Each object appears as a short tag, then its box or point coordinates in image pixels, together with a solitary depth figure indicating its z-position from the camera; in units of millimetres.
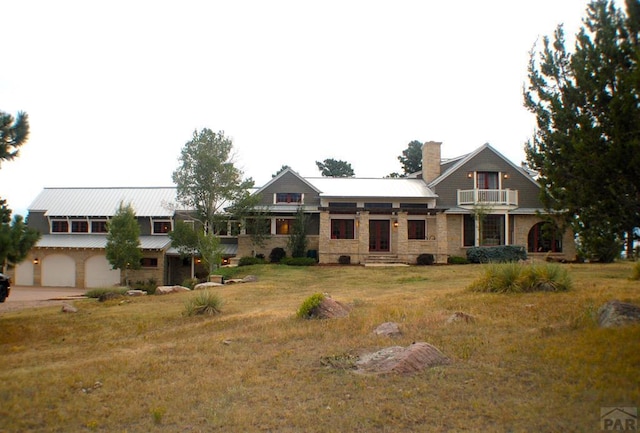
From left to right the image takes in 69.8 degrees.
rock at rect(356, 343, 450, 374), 6703
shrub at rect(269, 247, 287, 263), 30098
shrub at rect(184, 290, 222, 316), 12750
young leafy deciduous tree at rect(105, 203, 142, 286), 27891
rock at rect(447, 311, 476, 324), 9523
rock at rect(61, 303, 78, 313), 14486
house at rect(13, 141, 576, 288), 29109
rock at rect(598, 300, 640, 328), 7949
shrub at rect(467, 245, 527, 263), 26578
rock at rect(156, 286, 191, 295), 19795
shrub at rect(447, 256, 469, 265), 28391
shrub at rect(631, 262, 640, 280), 15547
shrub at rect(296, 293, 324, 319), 11023
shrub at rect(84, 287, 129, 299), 19008
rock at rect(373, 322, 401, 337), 8858
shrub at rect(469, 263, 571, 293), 13078
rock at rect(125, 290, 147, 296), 19331
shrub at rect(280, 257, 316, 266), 27906
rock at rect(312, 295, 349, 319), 10909
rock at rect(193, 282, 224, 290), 19641
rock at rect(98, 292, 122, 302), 18141
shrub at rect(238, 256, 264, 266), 29078
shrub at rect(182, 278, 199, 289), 24553
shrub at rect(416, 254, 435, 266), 28219
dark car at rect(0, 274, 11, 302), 18469
